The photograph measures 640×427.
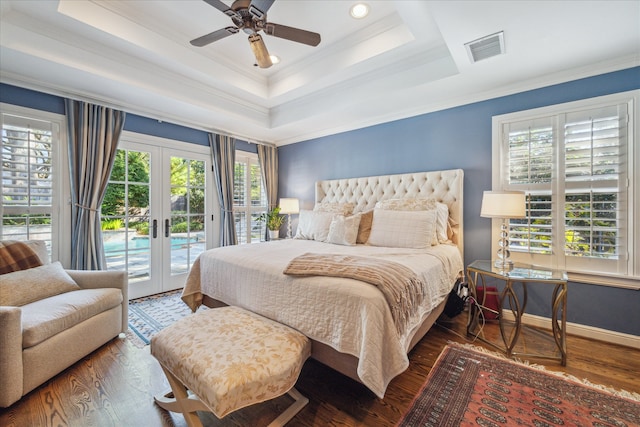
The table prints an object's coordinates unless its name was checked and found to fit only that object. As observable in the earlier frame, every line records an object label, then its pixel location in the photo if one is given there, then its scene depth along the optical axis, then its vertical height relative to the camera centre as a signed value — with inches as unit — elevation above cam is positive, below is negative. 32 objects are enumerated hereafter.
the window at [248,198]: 183.3 +8.4
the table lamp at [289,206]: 179.5 +2.5
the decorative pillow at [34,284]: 76.8 -23.2
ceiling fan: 70.4 +54.8
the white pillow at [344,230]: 120.6 -10.1
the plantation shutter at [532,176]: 104.2 +13.3
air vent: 81.9 +53.3
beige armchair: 62.5 -32.3
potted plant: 185.6 -9.5
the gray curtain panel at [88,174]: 114.3 +16.7
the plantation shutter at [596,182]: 92.4 +9.3
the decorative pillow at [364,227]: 123.6 -8.5
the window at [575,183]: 92.0 +9.7
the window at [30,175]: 101.8 +14.9
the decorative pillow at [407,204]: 119.3 +2.2
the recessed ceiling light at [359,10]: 90.3 +70.3
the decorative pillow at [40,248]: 92.8 -13.4
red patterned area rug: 58.5 -47.2
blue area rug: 99.4 -46.6
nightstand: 80.7 -31.1
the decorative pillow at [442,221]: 115.7 -5.7
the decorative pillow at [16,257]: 83.3 -15.1
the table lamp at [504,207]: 91.6 +0.4
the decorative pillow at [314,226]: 136.5 -8.7
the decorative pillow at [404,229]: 105.6 -8.5
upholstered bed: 57.5 -19.5
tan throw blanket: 60.9 -16.4
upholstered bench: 47.0 -30.1
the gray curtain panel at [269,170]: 195.4 +30.2
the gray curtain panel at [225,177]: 166.4 +21.2
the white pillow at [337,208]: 147.3 +0.8
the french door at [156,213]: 131.8 -1.6
